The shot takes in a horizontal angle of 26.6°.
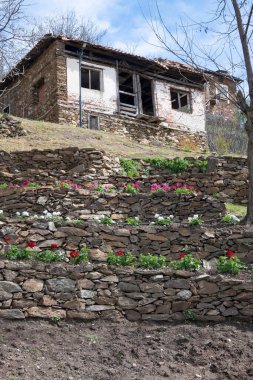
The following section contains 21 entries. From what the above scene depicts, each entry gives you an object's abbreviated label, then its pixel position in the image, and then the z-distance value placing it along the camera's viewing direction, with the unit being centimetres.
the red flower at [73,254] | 776
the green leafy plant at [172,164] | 1520
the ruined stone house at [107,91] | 2192
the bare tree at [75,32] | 3459
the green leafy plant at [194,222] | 923
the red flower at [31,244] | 808
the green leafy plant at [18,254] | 756
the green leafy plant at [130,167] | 1464
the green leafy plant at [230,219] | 1009
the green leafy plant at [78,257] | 775
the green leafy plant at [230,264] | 792
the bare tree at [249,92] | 1026
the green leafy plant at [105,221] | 934
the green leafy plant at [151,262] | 782
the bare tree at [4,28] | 941
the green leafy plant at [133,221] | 949
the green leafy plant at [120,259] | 780
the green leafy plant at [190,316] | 726
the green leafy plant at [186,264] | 784
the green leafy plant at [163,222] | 943
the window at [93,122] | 2184
